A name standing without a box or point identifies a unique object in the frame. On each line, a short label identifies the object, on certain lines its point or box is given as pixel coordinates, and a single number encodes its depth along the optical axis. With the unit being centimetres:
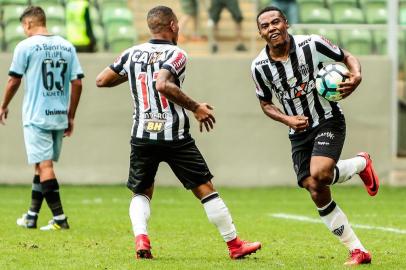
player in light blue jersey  2233
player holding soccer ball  1686
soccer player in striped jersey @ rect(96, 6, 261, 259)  1711
